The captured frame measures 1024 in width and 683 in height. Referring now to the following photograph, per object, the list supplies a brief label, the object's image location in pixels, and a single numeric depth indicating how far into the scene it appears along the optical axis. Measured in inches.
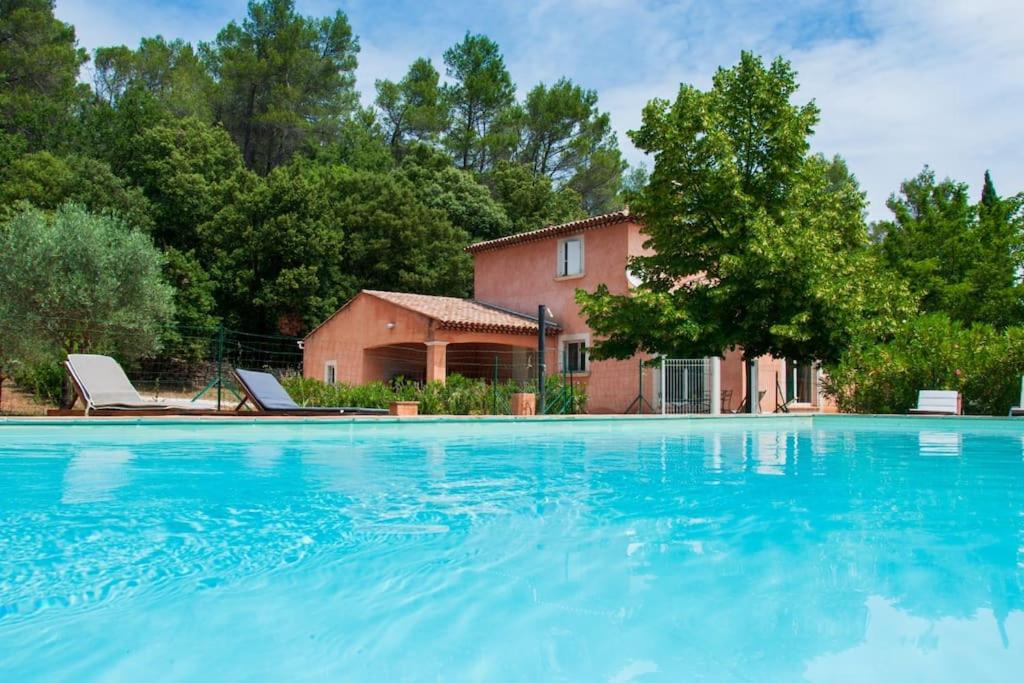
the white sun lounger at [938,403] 676.1
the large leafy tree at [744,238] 660.1
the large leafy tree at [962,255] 1048.8
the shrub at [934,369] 722.2
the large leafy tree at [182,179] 1386.6
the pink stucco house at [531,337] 850.1
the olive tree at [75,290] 770.2
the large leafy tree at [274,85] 1786.4
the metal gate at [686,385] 797.9
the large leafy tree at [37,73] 1492.4
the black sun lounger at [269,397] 526.8
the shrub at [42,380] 772.6
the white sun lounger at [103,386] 487.9
